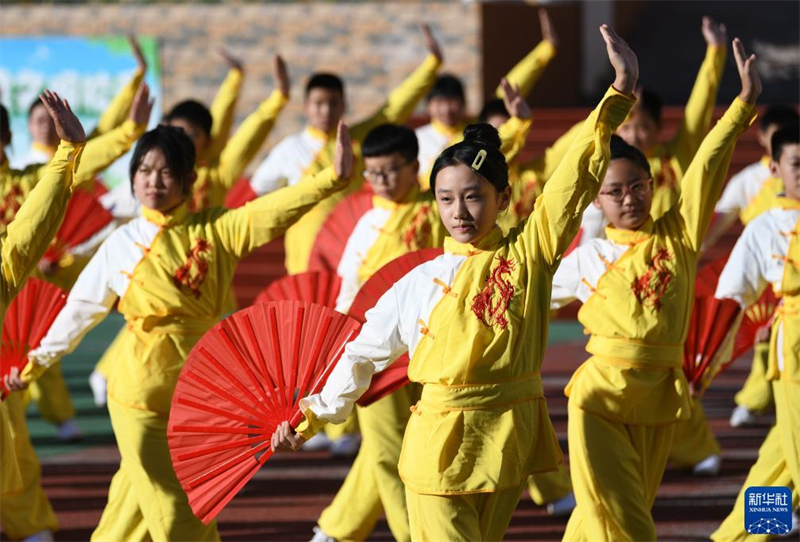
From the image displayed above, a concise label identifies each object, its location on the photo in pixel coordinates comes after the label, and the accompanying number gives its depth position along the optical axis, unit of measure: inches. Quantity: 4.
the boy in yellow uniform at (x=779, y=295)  407.5
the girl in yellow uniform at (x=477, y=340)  316.5
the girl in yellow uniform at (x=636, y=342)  380.5
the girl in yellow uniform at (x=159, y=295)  399.2
